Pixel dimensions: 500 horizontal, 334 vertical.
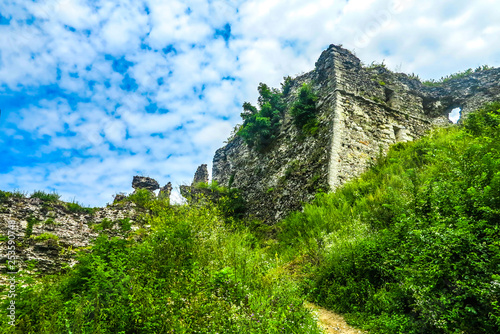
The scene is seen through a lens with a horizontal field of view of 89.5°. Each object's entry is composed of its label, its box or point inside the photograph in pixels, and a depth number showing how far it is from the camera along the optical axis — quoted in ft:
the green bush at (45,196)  37.47
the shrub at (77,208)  38.47
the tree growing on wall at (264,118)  48.03
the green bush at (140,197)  44.48
